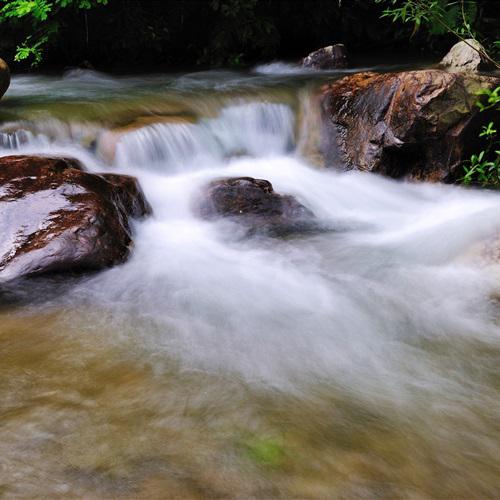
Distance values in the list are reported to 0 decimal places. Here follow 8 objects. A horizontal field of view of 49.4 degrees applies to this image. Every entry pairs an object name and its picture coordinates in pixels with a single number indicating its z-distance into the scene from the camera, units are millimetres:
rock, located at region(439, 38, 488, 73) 7965
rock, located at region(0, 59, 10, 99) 6408
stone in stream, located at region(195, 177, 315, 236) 5254
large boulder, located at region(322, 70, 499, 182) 6090
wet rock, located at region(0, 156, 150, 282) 3896
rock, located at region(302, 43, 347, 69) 9695
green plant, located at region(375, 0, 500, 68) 5486
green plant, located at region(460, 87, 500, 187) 6000
